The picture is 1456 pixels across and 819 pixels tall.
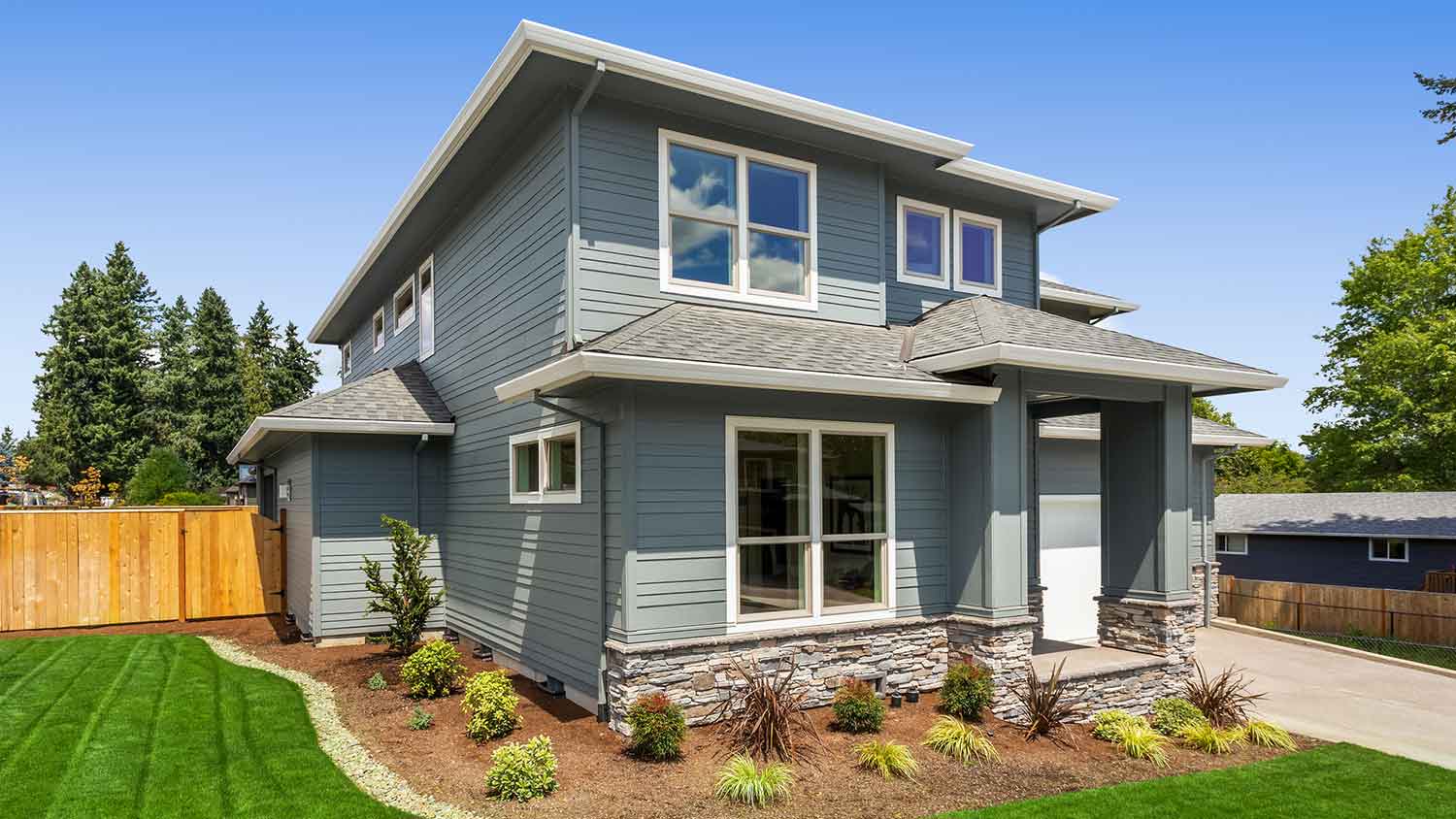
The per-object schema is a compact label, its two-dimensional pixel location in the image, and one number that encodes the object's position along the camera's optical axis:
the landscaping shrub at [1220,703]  8.67
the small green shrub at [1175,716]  8.38
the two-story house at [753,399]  7.51
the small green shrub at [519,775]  5.93
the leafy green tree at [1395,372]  24.23
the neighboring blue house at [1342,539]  21.97
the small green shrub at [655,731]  6.61
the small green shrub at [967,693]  7.91
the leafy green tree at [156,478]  27.67
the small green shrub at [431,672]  8.73
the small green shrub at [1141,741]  7.50
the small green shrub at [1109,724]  8.01
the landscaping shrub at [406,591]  10.06
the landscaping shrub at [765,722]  6.86
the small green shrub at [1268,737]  8.09
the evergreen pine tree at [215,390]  41.78
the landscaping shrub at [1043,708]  7.82
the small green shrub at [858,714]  7.44
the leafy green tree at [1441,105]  15.76
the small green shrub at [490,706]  7.24
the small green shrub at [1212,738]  7.88
